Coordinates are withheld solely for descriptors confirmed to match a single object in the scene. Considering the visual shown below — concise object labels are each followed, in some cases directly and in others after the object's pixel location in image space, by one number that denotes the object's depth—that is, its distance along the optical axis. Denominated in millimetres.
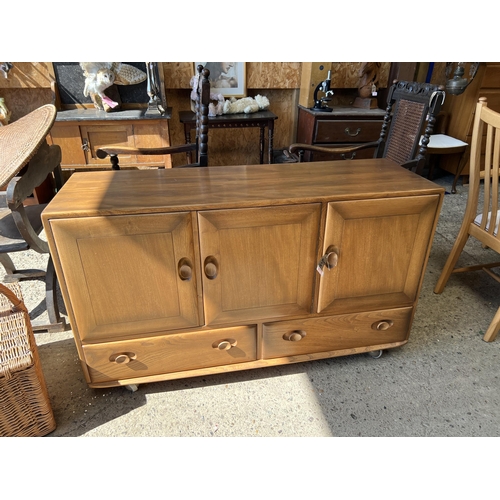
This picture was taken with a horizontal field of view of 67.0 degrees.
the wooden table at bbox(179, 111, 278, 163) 3184
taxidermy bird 2963
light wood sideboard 1268
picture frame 3396
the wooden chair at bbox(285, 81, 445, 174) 1740
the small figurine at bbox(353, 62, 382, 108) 3462
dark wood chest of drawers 3342
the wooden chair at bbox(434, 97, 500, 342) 1804
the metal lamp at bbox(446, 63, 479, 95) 3414
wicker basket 1237
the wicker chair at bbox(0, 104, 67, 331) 1462
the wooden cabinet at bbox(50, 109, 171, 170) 2953
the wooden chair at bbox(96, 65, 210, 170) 2035
